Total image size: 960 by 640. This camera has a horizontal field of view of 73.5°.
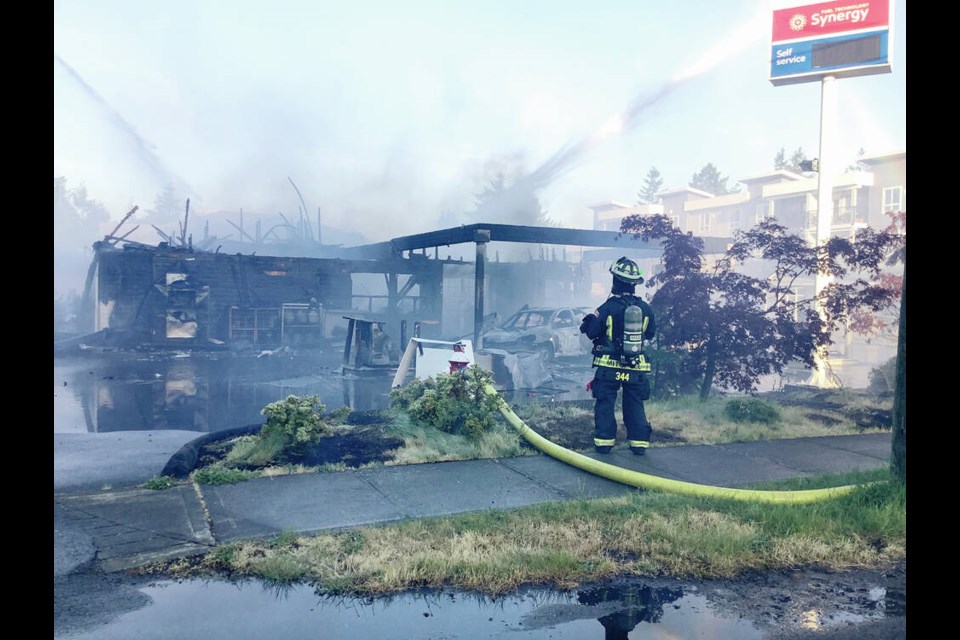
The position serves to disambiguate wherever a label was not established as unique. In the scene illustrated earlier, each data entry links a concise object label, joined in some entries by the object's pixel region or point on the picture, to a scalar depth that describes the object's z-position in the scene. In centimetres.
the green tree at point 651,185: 7869
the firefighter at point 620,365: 651
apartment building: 2727
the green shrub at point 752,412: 814
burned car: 1620
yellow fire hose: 486
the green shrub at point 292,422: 598
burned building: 2172
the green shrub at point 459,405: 678
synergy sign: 1862
